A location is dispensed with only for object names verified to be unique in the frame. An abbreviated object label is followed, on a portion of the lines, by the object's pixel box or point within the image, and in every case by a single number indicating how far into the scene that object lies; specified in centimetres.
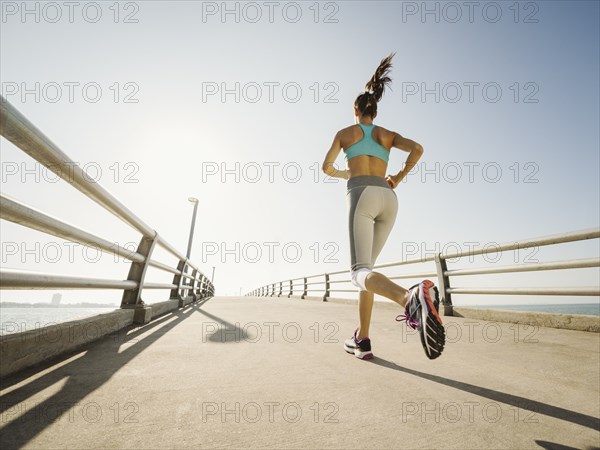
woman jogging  256
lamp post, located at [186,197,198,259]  1563
